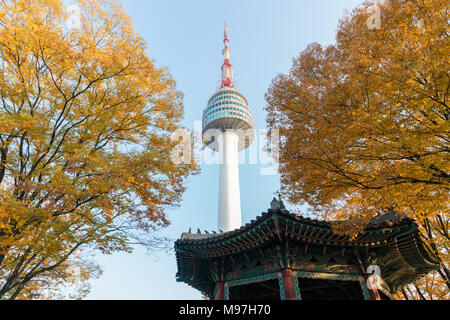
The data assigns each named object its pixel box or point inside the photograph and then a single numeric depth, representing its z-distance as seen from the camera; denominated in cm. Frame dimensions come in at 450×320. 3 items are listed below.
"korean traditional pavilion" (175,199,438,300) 874
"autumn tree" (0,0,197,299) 586
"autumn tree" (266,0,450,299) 509
